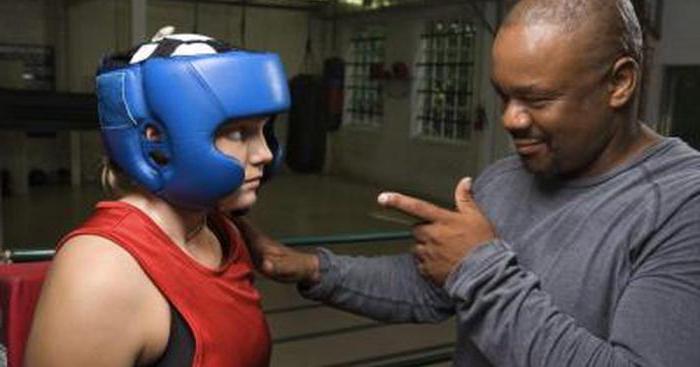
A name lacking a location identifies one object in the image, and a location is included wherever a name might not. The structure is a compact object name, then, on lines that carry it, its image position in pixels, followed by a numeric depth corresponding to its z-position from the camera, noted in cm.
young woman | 84
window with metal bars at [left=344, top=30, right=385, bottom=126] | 1053
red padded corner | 108
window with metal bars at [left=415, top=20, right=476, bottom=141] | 878
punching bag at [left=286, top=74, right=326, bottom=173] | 923
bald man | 88
